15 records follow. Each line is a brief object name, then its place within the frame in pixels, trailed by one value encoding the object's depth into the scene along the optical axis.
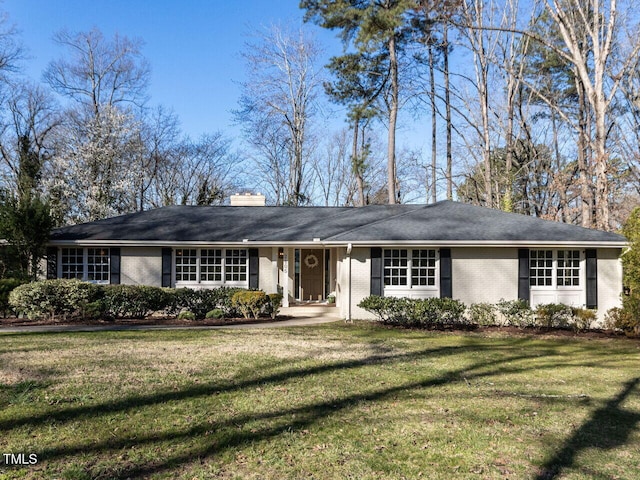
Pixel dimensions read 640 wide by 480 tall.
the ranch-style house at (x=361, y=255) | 12.88
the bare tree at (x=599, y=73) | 15.67
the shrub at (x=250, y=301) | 12.75
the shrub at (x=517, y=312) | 12.54
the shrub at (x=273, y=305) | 12.83
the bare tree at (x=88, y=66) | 27.64
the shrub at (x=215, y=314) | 12.85
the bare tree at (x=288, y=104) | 27.58
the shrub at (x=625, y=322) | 11.80
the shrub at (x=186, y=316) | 12.68
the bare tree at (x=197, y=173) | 31.78
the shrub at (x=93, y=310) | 12.03
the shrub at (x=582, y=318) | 12.52
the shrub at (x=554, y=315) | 12.43
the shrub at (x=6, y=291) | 12.23
